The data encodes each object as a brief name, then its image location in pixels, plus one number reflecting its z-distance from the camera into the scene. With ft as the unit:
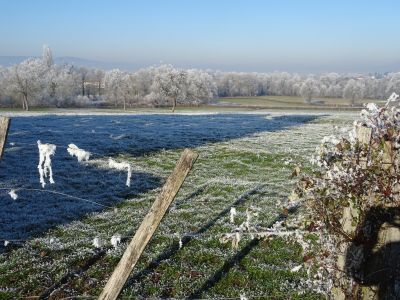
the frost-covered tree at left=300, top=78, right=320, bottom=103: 463.01
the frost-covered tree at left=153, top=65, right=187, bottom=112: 327.67
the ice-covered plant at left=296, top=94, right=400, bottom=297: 15.52
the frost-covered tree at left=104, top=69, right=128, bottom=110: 380.17
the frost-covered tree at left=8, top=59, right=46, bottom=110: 290.35
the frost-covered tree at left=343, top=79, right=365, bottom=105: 448.65
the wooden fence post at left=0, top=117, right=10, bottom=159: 15.70
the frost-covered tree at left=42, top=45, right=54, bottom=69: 472.85
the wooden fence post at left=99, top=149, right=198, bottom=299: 14.03
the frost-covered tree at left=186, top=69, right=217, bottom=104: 353.41
